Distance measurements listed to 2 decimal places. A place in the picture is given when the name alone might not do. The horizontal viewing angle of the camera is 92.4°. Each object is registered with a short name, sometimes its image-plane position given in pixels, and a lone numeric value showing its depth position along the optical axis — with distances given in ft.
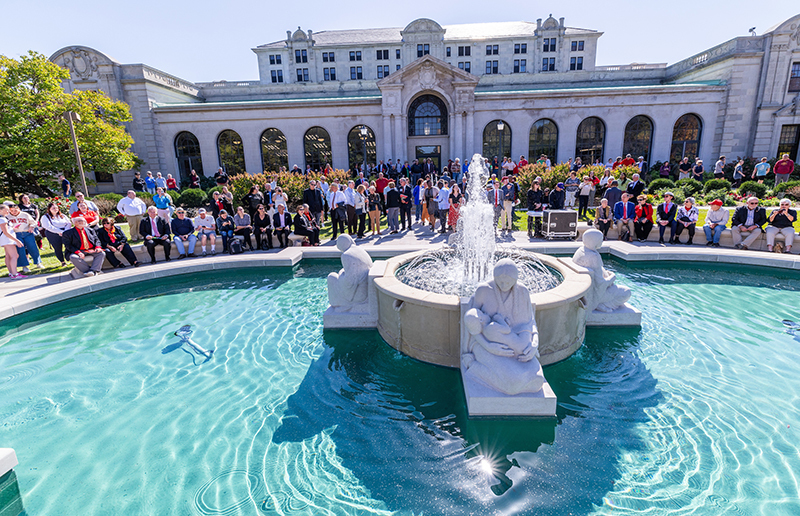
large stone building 84.94
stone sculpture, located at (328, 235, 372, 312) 22.08
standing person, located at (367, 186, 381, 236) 45.09
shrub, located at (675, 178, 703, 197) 64.18
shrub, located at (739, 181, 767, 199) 59.15
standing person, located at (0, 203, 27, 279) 31.73
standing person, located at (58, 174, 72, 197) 59.26
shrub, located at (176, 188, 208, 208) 66.28
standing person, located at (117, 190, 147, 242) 42.19
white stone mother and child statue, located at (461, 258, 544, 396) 14.15
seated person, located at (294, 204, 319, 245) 41.37
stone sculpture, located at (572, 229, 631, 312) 21.28
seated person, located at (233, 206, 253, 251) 40.47
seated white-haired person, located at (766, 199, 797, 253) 34.73
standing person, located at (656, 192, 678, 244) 39.37
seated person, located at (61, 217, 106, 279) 32.81
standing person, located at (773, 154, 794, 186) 62.90
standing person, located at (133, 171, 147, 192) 60.81
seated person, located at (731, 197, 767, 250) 36.22
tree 66.80
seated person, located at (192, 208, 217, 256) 39.75
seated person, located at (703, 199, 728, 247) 37.99
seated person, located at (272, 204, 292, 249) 41.47
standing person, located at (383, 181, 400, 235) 46.24
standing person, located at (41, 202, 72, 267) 34.83
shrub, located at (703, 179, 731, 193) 64.18
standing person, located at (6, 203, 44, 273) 33.22
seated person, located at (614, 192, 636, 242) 40.22
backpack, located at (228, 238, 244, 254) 39.40
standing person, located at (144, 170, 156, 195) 60.77
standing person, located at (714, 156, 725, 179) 71.16
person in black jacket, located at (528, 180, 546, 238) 43.11
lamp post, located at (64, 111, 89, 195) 53.05
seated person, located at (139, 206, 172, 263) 37.35
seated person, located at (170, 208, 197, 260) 38.81
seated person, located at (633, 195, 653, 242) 39.17
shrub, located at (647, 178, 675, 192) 66.33
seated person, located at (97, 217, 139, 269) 35.09
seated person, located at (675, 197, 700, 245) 38.99
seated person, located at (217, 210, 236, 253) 39.69
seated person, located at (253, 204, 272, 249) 40.60
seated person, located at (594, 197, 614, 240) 41.06
